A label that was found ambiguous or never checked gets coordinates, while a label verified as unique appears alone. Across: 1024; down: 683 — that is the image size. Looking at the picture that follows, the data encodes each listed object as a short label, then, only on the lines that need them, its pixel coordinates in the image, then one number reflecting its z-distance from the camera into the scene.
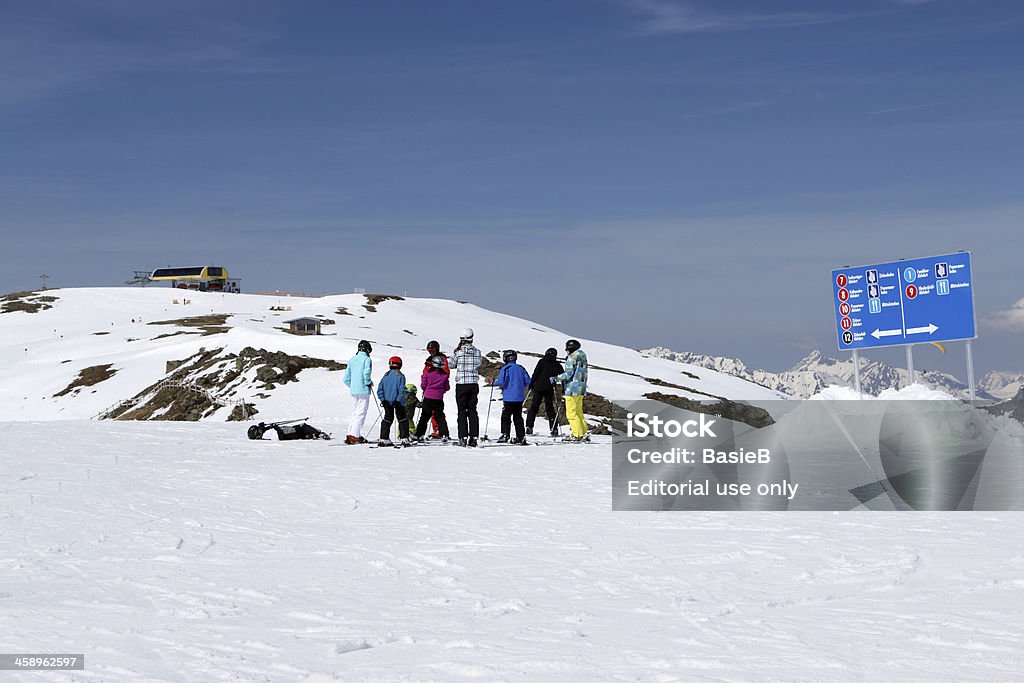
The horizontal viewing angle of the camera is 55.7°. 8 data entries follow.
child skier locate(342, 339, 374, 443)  17.64
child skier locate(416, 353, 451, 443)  18.16
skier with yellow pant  17.97
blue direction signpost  18.22
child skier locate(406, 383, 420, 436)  19.45
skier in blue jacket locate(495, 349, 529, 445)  18.56
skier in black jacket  19.48
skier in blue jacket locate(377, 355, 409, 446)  17.88
